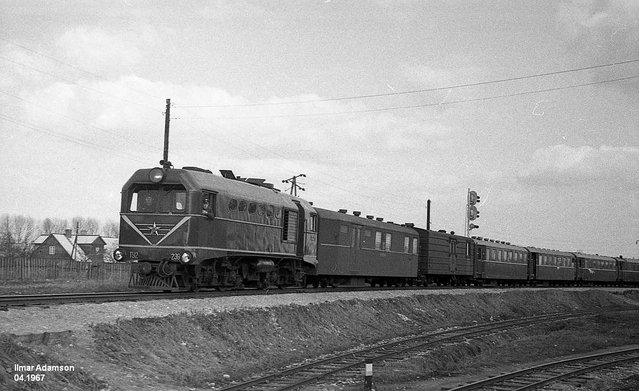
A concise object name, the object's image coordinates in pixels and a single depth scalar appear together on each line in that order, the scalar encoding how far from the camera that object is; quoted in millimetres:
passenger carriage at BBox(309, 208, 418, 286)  30750
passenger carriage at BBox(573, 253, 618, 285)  66250
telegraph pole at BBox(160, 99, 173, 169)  33375
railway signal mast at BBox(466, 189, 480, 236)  44844
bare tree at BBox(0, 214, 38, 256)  132550
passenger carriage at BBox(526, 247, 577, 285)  58969
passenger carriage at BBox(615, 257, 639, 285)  74938
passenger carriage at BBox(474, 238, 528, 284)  49781
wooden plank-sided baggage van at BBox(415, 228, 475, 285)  42031
